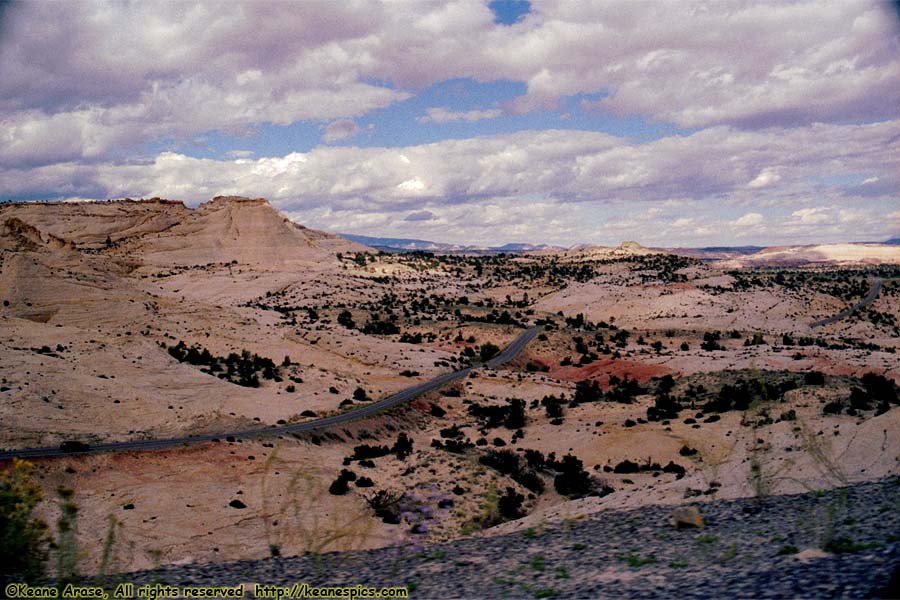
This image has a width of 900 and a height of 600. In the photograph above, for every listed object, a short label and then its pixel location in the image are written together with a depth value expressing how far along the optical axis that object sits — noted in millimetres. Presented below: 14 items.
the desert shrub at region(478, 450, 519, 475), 33906
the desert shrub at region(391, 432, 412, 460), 37844
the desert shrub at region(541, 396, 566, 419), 48344
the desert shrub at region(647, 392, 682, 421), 43266
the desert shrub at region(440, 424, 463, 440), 45388
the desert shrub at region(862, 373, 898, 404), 35325
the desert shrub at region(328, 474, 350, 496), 29953
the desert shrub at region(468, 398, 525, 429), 47406
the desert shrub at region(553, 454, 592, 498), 31406
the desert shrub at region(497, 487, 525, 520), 27766
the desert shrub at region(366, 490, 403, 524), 27156
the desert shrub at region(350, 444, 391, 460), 37969
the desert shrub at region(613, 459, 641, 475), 33812
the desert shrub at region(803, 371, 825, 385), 42169
